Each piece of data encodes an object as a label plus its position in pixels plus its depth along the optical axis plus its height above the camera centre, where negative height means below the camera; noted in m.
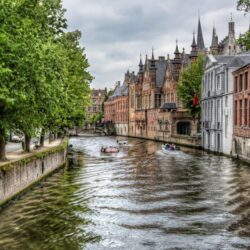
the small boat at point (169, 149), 43.69 -3.22
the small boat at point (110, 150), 44.95 -3.41
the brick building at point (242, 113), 34.04 +1.39
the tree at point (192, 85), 55.83 +7.01
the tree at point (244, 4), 36.92 +13.86
